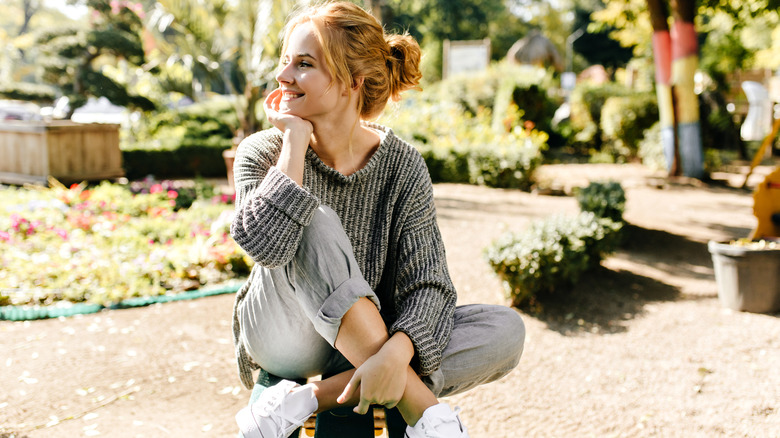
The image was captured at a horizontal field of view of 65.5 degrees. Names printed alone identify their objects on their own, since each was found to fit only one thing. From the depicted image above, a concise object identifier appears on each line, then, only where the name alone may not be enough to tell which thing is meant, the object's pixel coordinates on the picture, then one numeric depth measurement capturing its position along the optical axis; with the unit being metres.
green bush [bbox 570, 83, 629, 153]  13.86
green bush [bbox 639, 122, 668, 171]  11.12
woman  1.62
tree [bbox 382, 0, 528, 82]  30.81
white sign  16.05
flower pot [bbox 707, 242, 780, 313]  3.99
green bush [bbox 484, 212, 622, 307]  4.04
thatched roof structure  25.00
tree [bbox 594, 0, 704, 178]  9.84
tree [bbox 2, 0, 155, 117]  12.20
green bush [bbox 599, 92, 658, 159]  11.91
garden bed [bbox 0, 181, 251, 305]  4.26
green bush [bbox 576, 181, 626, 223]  5.40
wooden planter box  8.38
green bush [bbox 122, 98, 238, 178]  10.77
